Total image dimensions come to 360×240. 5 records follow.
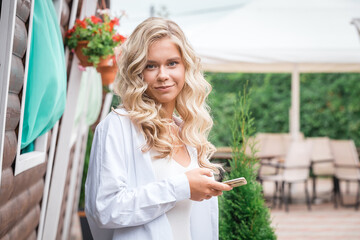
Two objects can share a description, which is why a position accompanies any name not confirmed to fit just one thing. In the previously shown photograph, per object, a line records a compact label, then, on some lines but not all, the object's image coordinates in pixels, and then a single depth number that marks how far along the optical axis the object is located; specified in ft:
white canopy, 26.71
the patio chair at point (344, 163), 24.80
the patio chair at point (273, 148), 27.17
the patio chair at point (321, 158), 25.85
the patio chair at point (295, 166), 23.08
